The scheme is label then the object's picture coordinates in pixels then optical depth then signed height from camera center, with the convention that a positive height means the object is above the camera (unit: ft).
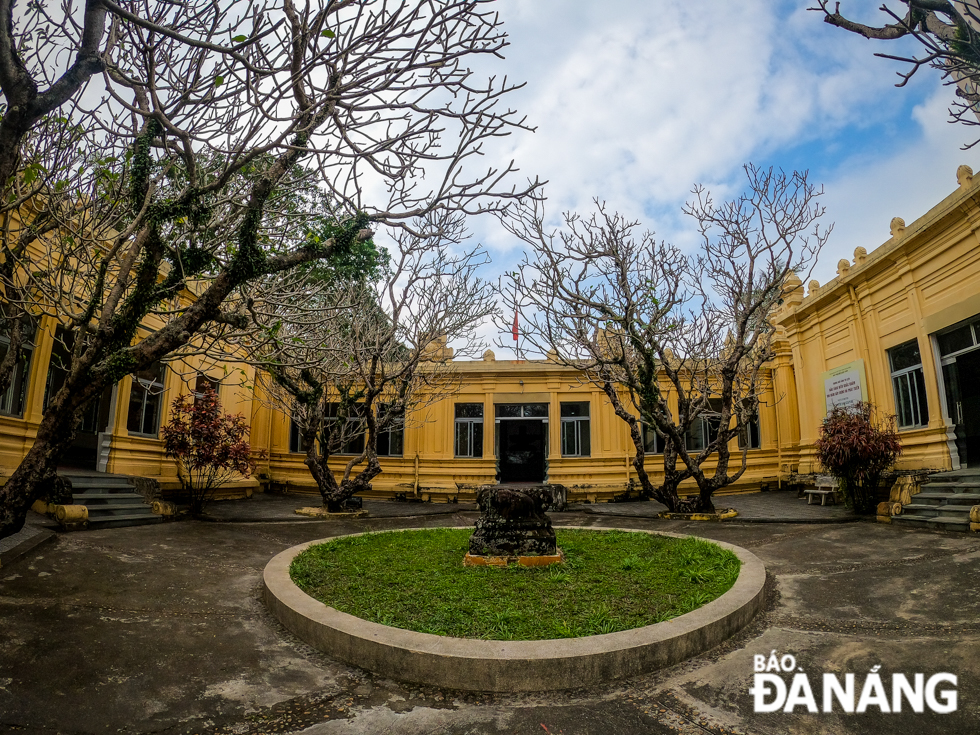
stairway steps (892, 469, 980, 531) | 28.27 -2.43
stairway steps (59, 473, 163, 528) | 30.96 -2.55
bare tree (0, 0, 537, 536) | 14.34 +8.04
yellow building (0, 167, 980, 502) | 35.47 +4.20
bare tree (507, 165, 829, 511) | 39.14 +8.59
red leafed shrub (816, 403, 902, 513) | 35.32 +0.02
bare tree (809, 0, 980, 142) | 11.83 +8.79
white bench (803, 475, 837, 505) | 43.01 -2.67
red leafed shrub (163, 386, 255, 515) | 38.32 +1.03
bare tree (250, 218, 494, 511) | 41.06 +6.08
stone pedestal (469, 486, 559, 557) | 23.07 -2.76
